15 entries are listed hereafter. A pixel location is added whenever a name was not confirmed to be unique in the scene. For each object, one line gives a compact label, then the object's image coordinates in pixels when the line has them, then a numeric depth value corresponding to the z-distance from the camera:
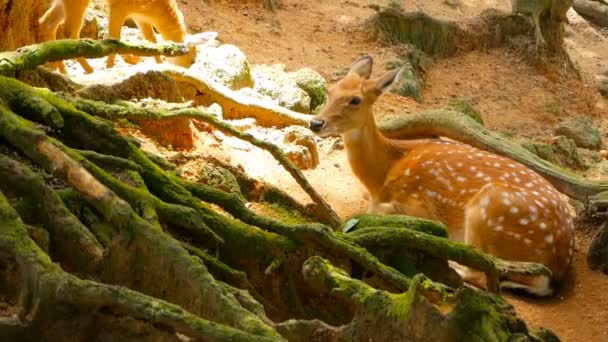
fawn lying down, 12.47
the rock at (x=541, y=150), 17.61
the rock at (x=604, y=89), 28.00
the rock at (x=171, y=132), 11.43
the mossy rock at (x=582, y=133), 21.64
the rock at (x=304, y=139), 14.31
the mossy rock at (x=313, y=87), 17.61
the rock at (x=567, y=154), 19.03
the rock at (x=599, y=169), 18.42
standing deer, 13.77
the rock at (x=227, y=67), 15.89
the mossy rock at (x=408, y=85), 23.09
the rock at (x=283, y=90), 16.42
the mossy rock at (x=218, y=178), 11.12
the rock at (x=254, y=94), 15.87
